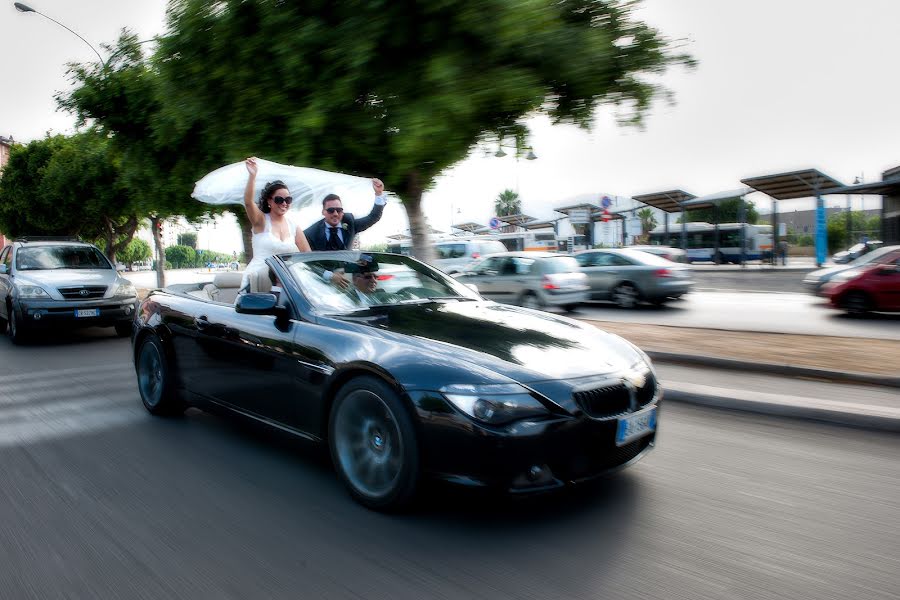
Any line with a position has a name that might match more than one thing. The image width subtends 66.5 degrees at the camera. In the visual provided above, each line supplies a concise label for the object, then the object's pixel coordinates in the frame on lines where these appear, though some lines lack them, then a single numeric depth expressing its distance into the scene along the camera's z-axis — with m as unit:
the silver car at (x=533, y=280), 14.65
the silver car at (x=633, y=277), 16.06
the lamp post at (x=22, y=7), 17.87
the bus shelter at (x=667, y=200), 36.31
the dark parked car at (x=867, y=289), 13.20
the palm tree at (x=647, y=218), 88.16
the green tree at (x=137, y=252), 105.94
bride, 5.29
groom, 5.95
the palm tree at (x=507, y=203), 106.59
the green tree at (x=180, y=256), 133.12
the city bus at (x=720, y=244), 44.66
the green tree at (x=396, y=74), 7.31
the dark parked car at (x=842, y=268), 13.61
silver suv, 10.47
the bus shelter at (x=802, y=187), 28.88
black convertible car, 3.02
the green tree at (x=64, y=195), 23.81
